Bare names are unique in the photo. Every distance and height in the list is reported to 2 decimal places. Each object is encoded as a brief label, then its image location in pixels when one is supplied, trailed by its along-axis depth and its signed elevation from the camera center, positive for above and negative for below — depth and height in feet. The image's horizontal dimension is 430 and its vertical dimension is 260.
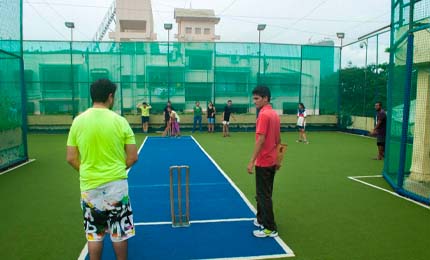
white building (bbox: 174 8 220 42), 203.00 +46.94
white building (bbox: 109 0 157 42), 168.76 +40.15
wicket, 16.33 -5.63
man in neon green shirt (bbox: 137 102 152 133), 63.26 -2.46
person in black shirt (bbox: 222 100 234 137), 62.03 -2.81
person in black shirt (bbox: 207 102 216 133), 64.34 -2.36
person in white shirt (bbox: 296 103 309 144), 49.85 -2.12
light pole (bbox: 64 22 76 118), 63.00 +2.90
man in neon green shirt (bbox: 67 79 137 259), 9.67 -1.89
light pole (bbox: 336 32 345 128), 68.42 +2.00
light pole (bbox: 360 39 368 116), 61.46 +3.08
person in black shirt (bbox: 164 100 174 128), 61.24 -2.35
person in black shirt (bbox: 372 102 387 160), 35.55 -2.76
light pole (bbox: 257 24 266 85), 64.44 +13.16
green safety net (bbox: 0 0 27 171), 30.12 +1.02
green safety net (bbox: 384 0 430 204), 21.66 +0.03
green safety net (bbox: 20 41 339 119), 62.54 +5.20
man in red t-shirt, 14.67 -2.34
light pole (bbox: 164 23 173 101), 65.22 +5.41
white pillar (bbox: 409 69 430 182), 23.57 -2.05
